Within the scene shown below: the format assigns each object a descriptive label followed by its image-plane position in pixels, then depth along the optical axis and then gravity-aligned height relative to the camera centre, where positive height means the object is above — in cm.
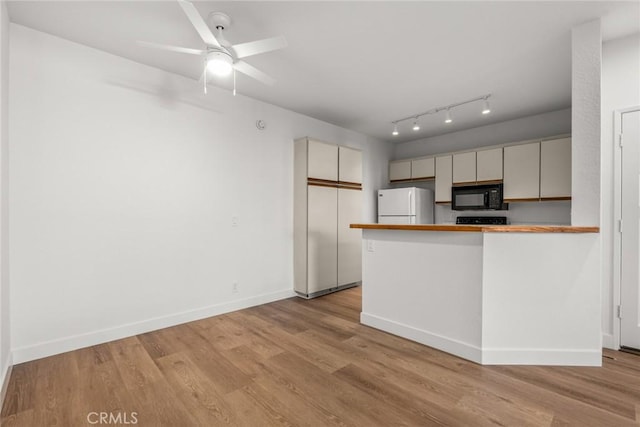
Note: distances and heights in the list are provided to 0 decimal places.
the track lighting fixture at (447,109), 365 +146
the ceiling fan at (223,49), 190 +114
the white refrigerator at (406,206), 484 +15
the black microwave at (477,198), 427 +26
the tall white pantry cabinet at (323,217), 396 -5
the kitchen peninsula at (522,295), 214 -60
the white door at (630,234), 237 -15
